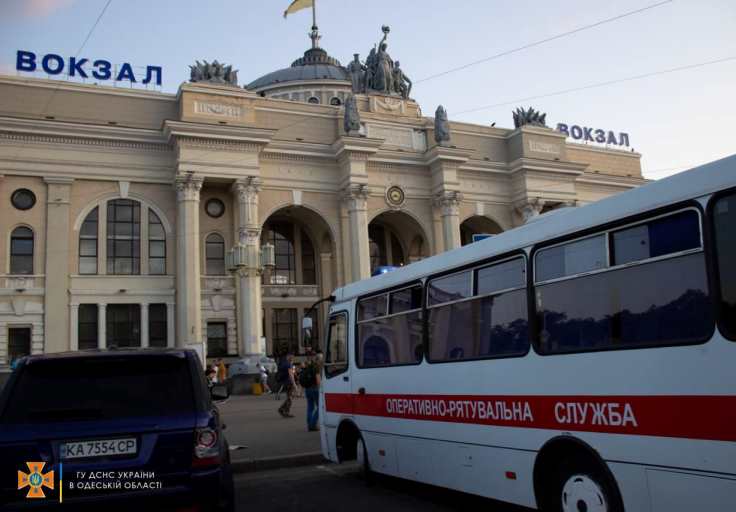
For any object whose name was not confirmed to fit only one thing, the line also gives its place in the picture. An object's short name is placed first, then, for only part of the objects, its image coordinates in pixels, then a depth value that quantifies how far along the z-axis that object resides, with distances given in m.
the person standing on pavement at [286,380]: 17.84
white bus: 4.68
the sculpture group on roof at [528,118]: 43.78
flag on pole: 42.22
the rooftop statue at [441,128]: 39.03
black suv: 4.78
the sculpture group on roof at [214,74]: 34.88
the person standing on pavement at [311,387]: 14.43
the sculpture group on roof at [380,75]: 41.09
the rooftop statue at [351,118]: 36.88
